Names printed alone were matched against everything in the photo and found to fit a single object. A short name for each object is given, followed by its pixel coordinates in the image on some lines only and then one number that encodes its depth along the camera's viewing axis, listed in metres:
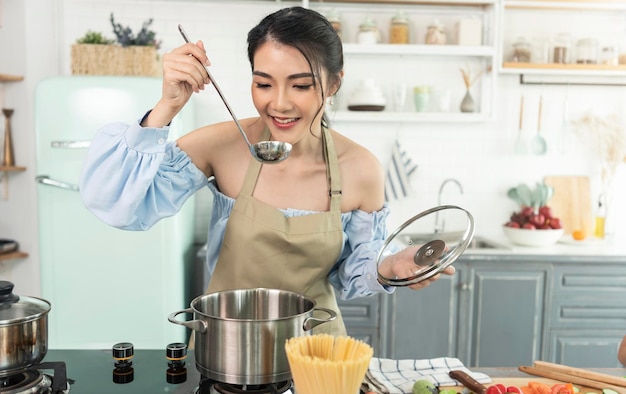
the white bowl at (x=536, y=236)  3.84
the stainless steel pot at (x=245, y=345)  1.23
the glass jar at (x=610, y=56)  4.16
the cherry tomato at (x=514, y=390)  1.38
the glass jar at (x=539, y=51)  4.14
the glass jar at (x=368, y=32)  3.97
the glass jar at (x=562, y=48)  4.12
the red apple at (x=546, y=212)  3.98
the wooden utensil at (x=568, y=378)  1.52
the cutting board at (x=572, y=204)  4.34
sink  3.96
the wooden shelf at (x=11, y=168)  3.93
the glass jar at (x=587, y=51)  4.12
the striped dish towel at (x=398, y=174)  4.25
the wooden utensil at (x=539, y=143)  4.27
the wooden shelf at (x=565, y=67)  4.05
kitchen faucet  4.28
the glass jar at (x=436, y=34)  4.02
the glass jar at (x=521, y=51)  4.11
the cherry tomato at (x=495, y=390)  1.39
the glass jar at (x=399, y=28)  4.00
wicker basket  3.61
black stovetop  1.41
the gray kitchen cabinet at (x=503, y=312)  3.61
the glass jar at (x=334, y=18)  3.93
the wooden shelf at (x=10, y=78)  3.89
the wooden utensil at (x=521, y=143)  4.27
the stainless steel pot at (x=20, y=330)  1.23
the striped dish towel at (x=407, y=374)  1.51
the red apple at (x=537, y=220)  3.92
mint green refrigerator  3.39
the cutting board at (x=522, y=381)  1.55
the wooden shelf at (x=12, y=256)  3.95
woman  1.58
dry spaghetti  1.02
